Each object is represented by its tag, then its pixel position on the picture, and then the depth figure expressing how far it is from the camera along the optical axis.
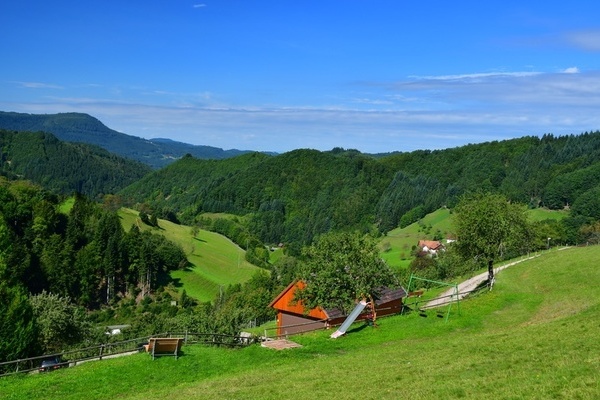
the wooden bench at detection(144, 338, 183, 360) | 26.89
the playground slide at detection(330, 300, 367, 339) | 33.64
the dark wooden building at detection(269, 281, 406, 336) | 41.09
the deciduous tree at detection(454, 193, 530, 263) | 48.56
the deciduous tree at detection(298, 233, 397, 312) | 37.47
